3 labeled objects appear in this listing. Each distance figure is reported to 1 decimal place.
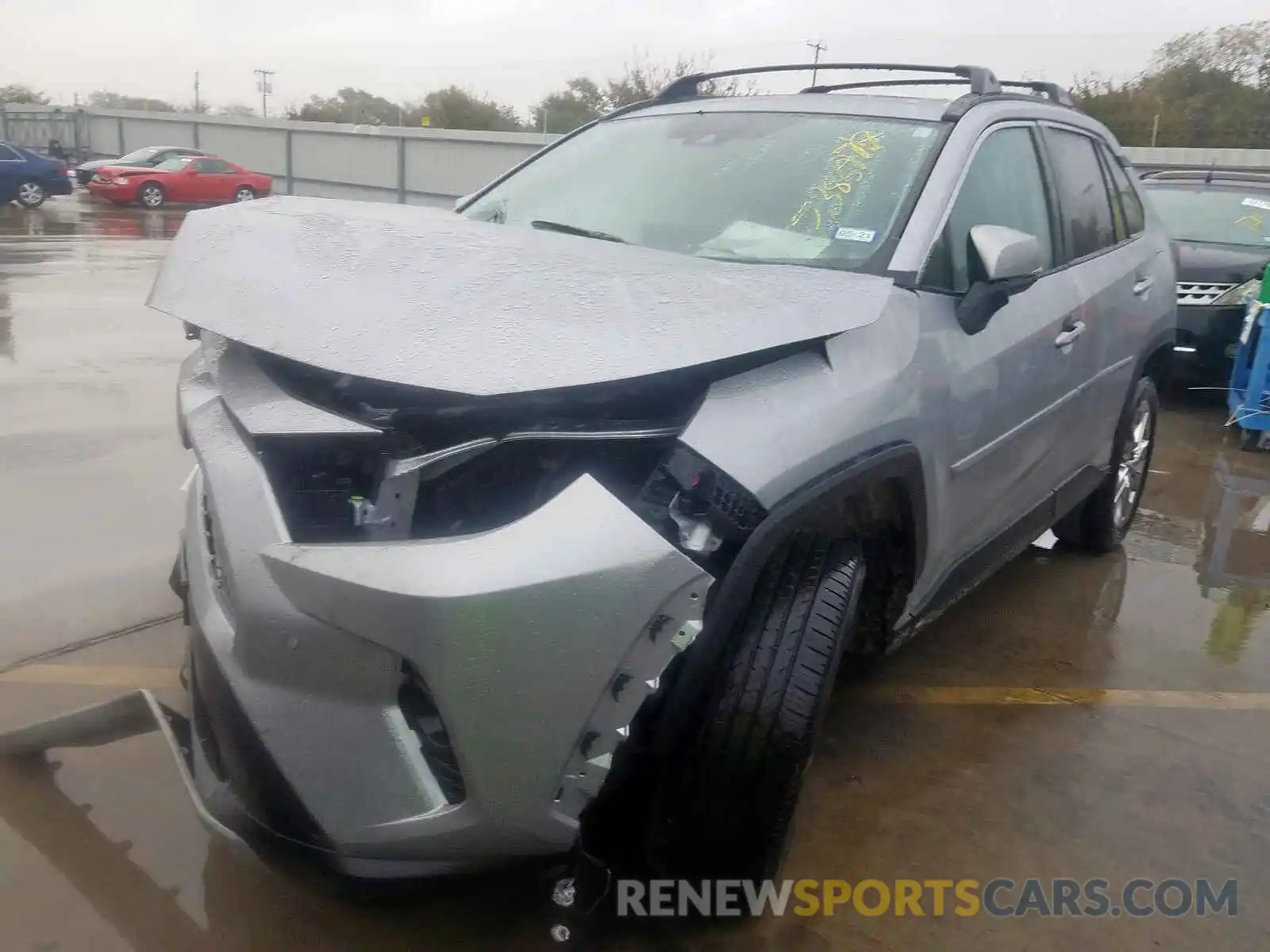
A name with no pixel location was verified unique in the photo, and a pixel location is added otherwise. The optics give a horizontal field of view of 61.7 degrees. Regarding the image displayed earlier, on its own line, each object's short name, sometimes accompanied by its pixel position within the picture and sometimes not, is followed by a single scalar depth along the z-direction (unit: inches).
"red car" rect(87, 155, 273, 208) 899.4
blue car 791.1
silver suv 66.4
